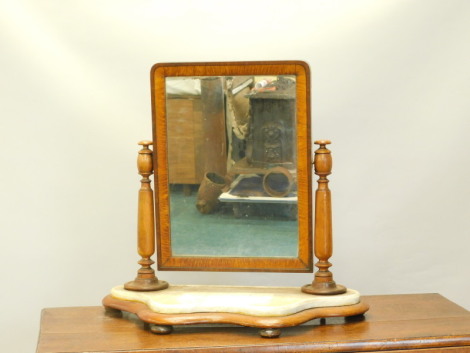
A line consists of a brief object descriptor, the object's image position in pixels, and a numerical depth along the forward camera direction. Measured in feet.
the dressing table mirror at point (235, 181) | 7.14
